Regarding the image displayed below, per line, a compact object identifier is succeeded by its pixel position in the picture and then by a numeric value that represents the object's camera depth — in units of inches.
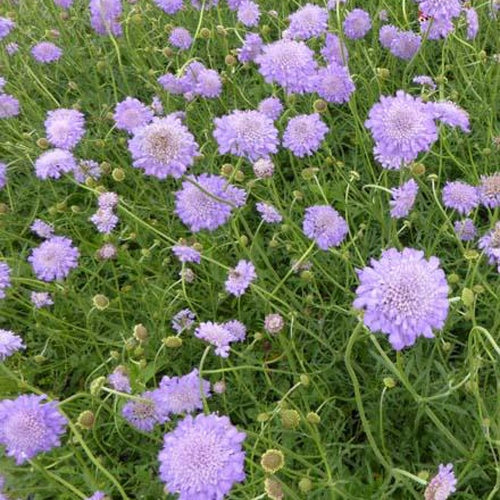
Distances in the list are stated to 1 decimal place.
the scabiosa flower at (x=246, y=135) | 16.0
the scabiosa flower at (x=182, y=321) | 18.8
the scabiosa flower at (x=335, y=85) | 19.3
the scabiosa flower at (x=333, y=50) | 21.1
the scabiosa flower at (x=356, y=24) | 22.5
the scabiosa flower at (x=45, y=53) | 26.8
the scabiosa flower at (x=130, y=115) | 20.8
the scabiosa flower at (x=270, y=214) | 19.4
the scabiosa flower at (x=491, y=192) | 18.1
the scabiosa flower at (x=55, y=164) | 19.6
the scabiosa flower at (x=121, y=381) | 15.8
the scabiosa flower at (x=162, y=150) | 14.9
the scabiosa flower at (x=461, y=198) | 18.0
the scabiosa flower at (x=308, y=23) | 20.9
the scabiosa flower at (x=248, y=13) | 24.3
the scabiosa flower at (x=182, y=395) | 14.4
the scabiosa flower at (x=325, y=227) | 17.5
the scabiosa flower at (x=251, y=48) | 22.8
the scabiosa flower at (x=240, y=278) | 17.2
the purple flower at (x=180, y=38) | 25.4
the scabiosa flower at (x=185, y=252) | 18.1
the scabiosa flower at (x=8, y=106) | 24.2
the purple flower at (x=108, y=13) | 25.0
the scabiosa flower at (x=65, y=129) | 20.3
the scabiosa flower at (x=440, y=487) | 11.9
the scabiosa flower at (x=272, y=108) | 20.3
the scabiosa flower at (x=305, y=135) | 18.7
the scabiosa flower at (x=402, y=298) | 11.1
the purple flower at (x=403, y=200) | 16.8
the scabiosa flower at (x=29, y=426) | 13.2
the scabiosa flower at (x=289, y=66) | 18.0
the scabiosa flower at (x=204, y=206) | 16.8
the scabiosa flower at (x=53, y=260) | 19.3
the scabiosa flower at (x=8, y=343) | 16.6
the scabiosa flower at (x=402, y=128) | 14.3
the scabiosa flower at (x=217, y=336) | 15.9
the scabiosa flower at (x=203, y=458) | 11.3
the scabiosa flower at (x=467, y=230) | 18.2
